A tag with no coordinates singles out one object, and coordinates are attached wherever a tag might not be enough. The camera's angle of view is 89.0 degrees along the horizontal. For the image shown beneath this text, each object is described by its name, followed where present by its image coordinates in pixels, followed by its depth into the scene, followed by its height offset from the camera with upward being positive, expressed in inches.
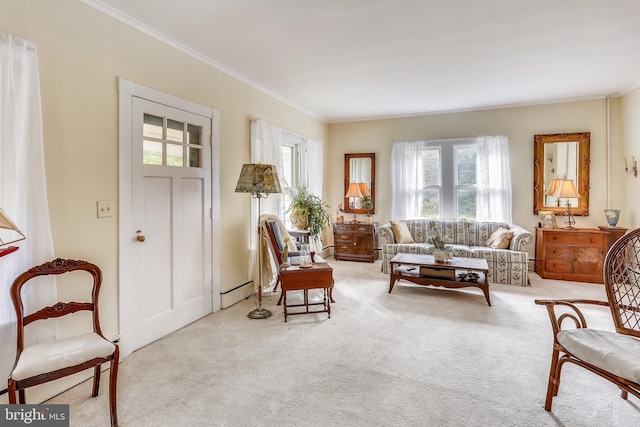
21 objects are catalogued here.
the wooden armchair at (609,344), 60.6 -27.2
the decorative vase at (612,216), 178.9 -1.8
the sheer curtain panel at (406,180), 232.5 +23.8
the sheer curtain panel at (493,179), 209.6 +21.8
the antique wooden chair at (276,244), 145.7 -14.2
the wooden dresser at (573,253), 177.8 -22.6
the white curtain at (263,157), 160.9 +29.2
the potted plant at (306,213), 198.2 -0.1
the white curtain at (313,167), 217.8 +31.4
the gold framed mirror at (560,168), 195.8 +27.6
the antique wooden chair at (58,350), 62.2 -28.6
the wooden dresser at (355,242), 233.9 -21.2
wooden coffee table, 147.4 -29.2
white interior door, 104.7 -4.6
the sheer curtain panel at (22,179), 71.9 +7.7
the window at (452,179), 211.2 +23.3
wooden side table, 129.5 -26.4
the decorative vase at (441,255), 160.2 -20.9
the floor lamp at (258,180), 126.3 +12.9
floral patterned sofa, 177.2 -19.7
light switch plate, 94.4 +1.4
